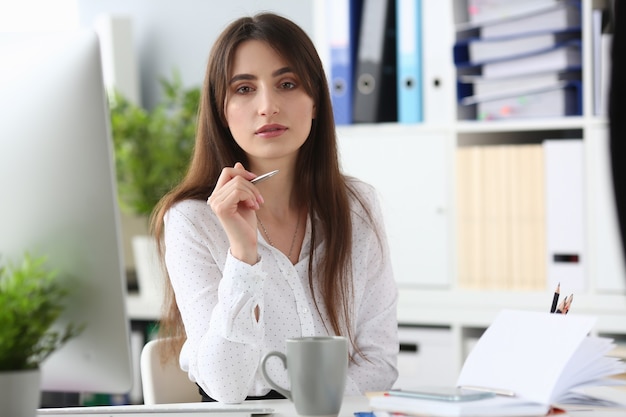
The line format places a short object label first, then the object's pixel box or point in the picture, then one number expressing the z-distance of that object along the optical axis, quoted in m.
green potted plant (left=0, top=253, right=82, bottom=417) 1.47
